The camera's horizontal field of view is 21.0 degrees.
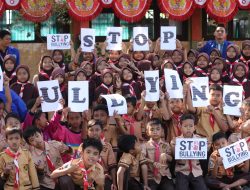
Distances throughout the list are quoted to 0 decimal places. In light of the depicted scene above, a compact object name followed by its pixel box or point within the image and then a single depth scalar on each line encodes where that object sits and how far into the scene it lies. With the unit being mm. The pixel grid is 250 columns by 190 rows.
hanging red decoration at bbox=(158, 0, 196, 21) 11812
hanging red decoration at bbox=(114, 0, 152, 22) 11656
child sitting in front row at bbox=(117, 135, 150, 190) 6844
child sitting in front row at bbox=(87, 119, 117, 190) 6844
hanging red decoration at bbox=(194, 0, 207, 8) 11883
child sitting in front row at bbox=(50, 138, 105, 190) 6367
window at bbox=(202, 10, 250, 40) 13773
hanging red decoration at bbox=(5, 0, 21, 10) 11266
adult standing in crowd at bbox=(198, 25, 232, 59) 9977
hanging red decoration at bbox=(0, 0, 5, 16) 11211
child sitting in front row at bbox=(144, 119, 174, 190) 6980
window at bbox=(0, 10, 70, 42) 12898
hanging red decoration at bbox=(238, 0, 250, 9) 11941
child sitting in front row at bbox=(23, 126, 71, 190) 6648
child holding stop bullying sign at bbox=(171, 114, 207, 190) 7035
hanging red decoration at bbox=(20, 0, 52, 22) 11249
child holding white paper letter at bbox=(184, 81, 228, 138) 7605
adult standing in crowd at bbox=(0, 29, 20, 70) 8859
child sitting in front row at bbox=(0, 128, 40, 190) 6297
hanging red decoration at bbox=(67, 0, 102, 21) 11422
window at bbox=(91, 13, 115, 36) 13484
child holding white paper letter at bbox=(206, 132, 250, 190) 7094
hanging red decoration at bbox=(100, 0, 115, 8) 11680
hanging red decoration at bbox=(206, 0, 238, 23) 11844
